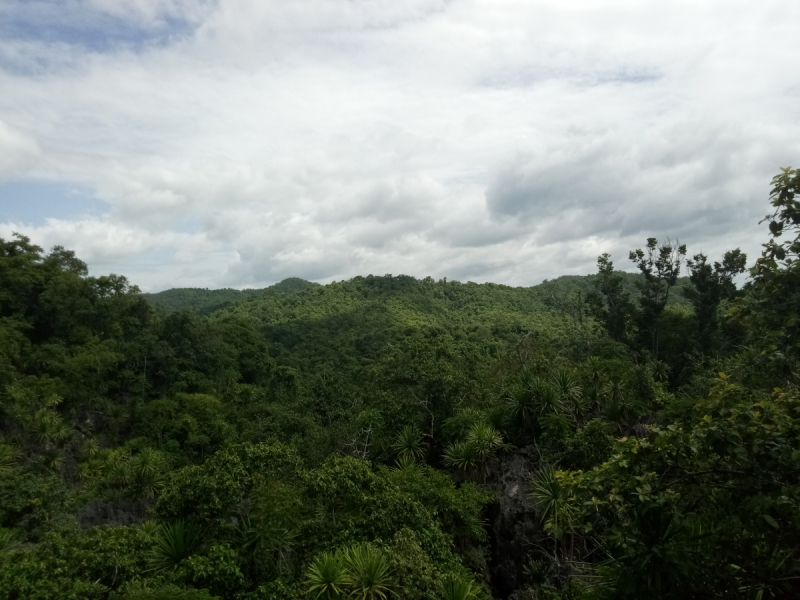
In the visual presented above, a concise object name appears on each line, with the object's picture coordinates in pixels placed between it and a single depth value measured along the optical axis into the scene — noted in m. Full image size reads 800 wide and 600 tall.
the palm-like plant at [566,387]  12.40
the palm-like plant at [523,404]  12.20
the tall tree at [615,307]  21.81
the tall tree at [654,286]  19.92
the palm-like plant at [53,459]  18.88
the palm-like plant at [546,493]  9.53
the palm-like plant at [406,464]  10.30
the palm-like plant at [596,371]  13.34
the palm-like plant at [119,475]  18.05
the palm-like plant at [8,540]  10.11
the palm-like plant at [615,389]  13.04
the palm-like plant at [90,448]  21.11
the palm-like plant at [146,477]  17.58
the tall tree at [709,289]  19.78
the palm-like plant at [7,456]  16.24
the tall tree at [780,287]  4.38
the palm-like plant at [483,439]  11.61
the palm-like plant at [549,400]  11.91
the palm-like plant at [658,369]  16.44
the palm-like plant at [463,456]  11.67
